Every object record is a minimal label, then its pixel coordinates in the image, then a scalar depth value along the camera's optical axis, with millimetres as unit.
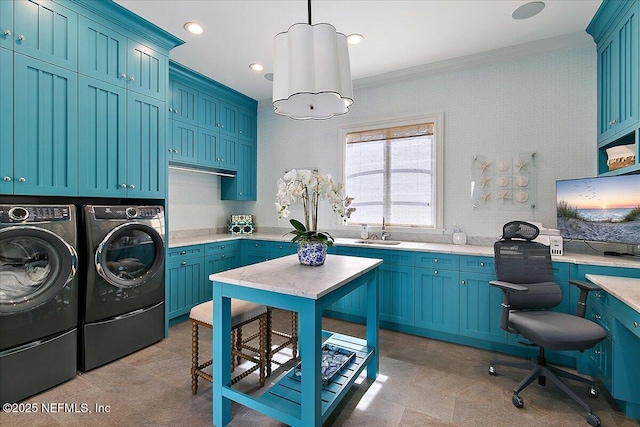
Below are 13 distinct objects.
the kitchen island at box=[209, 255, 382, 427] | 1584
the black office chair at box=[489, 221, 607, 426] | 1939
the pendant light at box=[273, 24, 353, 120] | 1660
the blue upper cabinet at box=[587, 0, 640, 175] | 2248
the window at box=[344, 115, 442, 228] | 3697
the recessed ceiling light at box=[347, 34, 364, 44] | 2929
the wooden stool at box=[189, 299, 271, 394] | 2104
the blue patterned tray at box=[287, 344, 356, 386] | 2000
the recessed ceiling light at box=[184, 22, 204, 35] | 2771
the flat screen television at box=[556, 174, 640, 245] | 2396
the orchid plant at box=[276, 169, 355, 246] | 2051
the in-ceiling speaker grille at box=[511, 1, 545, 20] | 2460
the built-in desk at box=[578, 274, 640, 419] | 1814
